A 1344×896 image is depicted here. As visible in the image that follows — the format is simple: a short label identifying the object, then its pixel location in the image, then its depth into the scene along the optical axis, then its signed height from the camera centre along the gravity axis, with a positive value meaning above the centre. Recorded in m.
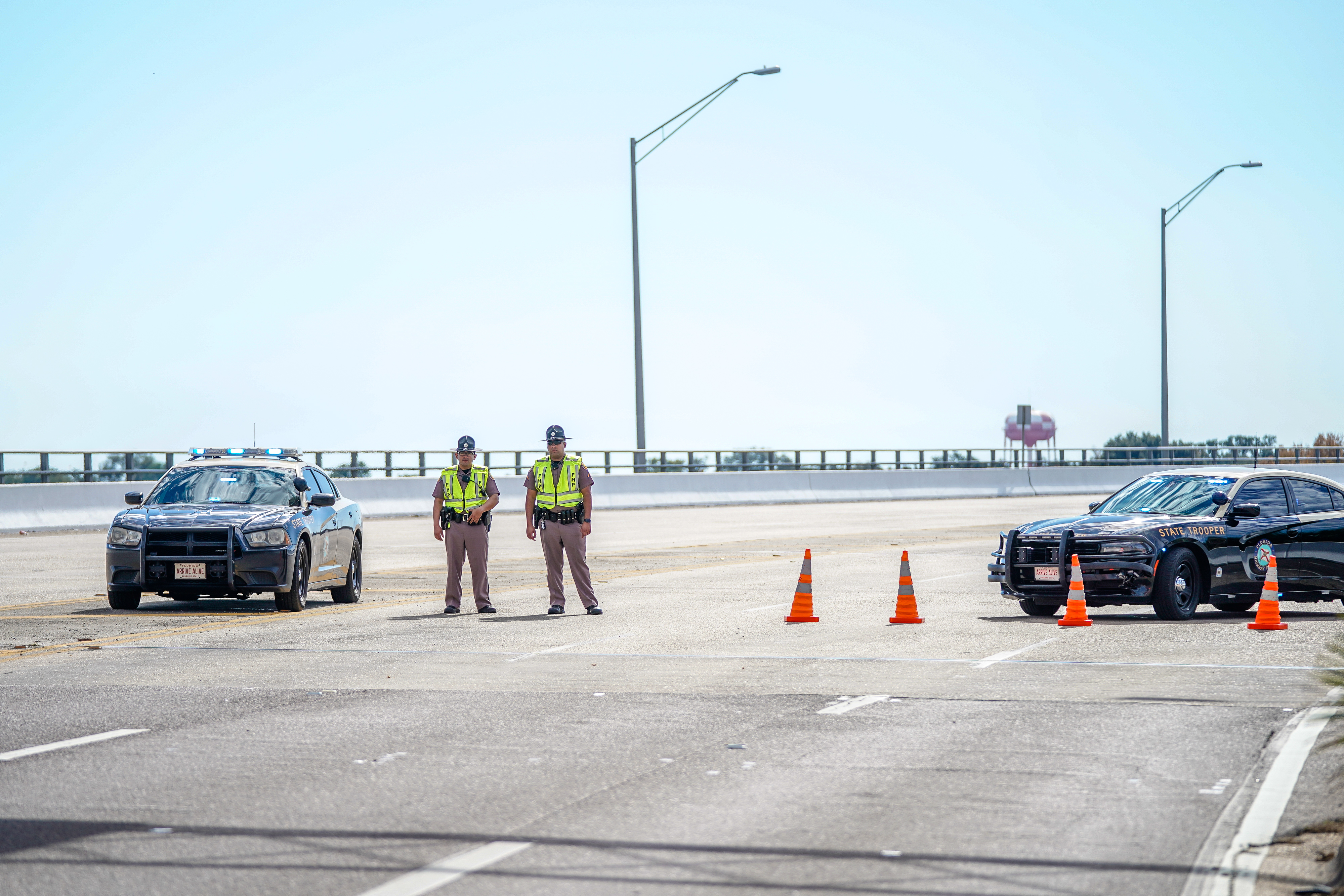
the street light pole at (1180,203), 50.00 +7.37
